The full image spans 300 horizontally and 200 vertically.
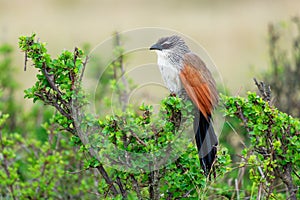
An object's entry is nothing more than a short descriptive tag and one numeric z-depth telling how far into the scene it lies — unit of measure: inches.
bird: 307.6
